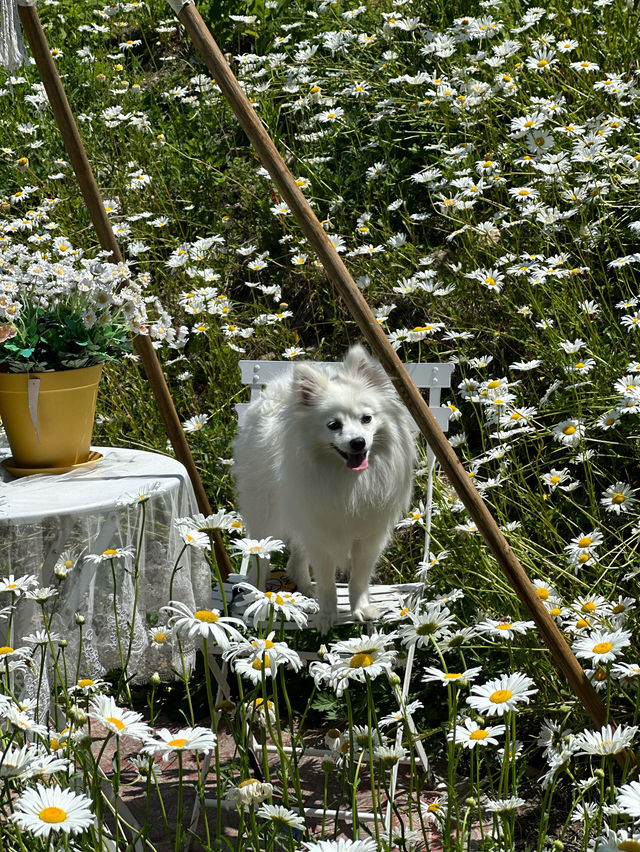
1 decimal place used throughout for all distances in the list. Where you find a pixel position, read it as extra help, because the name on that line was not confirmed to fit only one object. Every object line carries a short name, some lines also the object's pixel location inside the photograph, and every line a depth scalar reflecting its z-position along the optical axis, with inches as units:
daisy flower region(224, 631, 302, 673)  120.5
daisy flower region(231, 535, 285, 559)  127.2
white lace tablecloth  144.8
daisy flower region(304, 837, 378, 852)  101.3
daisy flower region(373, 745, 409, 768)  120.1
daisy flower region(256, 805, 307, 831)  118.7
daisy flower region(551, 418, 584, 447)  158.0
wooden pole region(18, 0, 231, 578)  147.5
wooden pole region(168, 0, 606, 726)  133.9
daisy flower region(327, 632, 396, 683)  119.1
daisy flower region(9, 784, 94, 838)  103.8
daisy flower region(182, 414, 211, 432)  181.2
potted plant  148.4
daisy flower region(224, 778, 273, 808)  119.5
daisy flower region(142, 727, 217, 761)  112.6
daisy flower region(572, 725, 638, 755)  119.4
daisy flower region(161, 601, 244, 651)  120.1
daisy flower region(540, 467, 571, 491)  157.7
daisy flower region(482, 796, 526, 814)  119.2
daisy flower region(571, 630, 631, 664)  122.1
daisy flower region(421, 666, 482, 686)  119.0
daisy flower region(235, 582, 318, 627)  123.0
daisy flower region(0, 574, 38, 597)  127.4
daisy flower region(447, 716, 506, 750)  119.2
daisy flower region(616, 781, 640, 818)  101.7
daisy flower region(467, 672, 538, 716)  118.5
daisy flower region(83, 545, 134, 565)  128.5
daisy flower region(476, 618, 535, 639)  124.8
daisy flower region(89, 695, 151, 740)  117.3
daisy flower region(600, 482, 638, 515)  151.3
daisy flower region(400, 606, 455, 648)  123.1
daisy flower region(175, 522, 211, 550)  126.4
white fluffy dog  154.1
